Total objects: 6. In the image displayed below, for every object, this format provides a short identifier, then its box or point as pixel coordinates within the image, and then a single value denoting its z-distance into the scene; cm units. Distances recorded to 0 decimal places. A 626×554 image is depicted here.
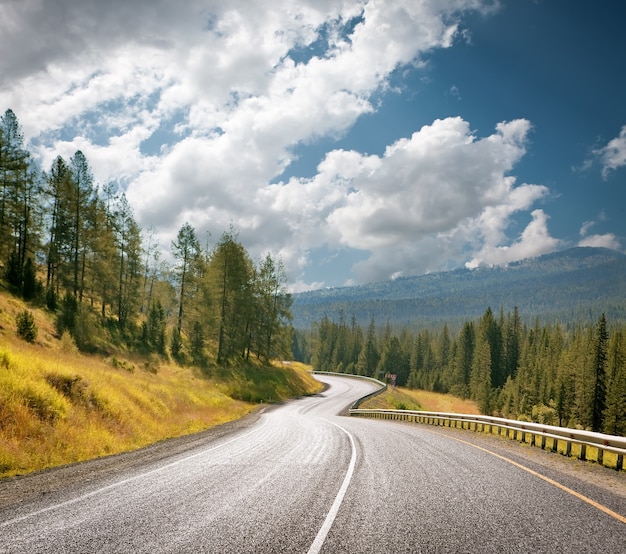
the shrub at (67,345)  2428
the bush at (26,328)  2272
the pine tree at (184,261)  5042
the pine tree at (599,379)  5644
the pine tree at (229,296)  4619
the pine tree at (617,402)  4841
